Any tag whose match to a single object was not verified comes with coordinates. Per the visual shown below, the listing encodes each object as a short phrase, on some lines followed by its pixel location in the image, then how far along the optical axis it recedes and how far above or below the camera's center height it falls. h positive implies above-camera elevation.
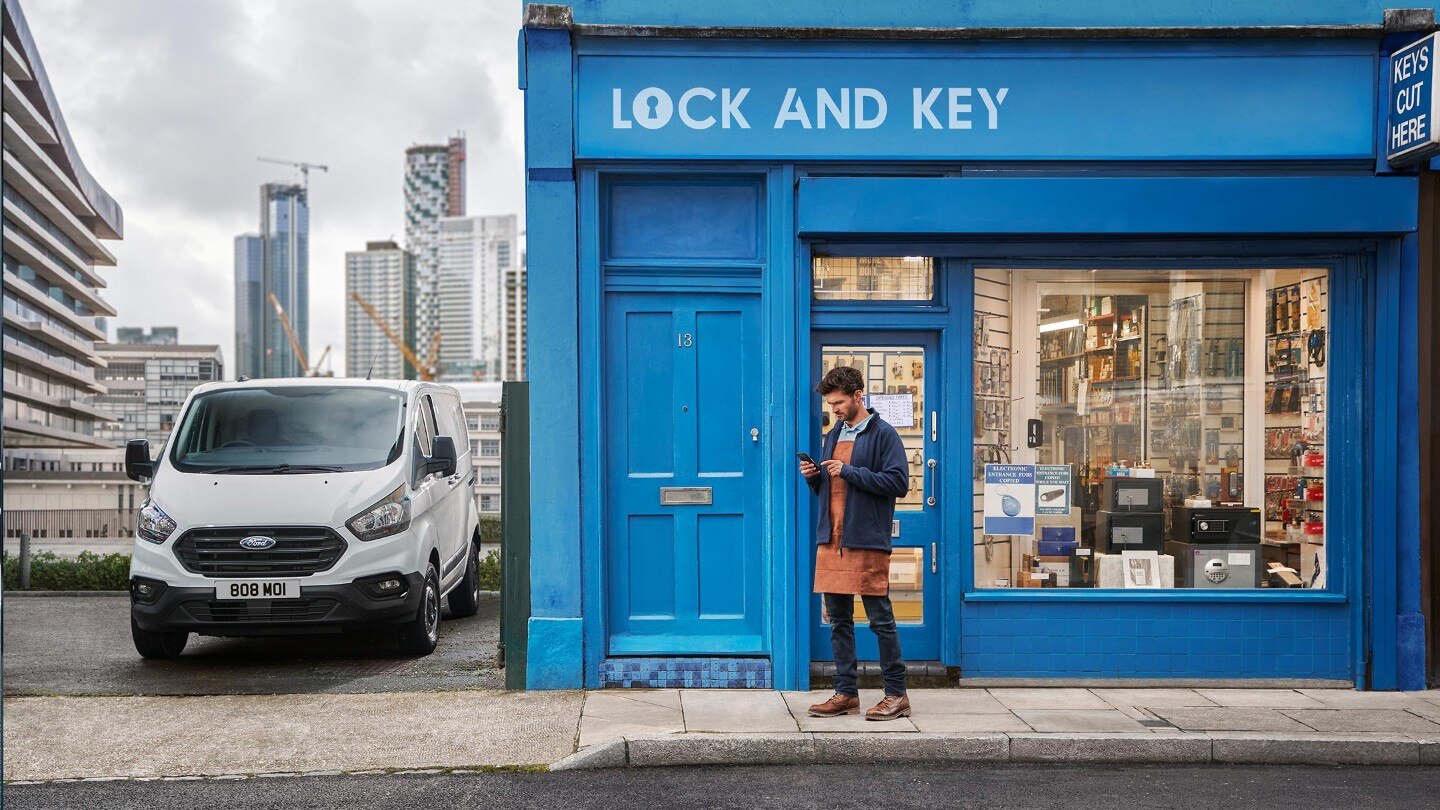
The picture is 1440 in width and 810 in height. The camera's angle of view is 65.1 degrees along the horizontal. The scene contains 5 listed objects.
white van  7.75 -0.85
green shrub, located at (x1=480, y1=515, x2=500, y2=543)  22.33 -2.68
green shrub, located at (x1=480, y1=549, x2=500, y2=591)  13.82 -2.22
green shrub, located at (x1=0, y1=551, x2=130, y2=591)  13.74 -2.21
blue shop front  7.12 +0.58
